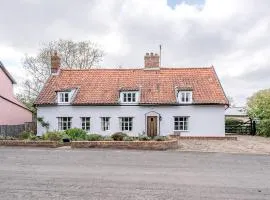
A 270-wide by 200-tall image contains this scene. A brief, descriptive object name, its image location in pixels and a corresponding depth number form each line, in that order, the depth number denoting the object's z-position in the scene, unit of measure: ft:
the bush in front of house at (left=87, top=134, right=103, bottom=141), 45.90
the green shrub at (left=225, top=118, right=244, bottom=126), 83.56
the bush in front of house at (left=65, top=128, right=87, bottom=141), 48.26
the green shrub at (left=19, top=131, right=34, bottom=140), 53.81
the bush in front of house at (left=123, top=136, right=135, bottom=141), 45.03
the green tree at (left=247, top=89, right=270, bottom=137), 71.82
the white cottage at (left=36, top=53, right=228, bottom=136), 61.59
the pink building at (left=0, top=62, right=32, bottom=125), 69.25
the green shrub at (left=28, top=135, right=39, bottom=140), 47.67
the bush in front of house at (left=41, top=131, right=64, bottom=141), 47.31
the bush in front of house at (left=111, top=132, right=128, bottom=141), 45.35
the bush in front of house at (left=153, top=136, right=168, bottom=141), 44.71
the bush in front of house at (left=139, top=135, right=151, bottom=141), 45.53
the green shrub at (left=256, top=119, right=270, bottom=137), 71.89
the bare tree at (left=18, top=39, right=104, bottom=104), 92.70
